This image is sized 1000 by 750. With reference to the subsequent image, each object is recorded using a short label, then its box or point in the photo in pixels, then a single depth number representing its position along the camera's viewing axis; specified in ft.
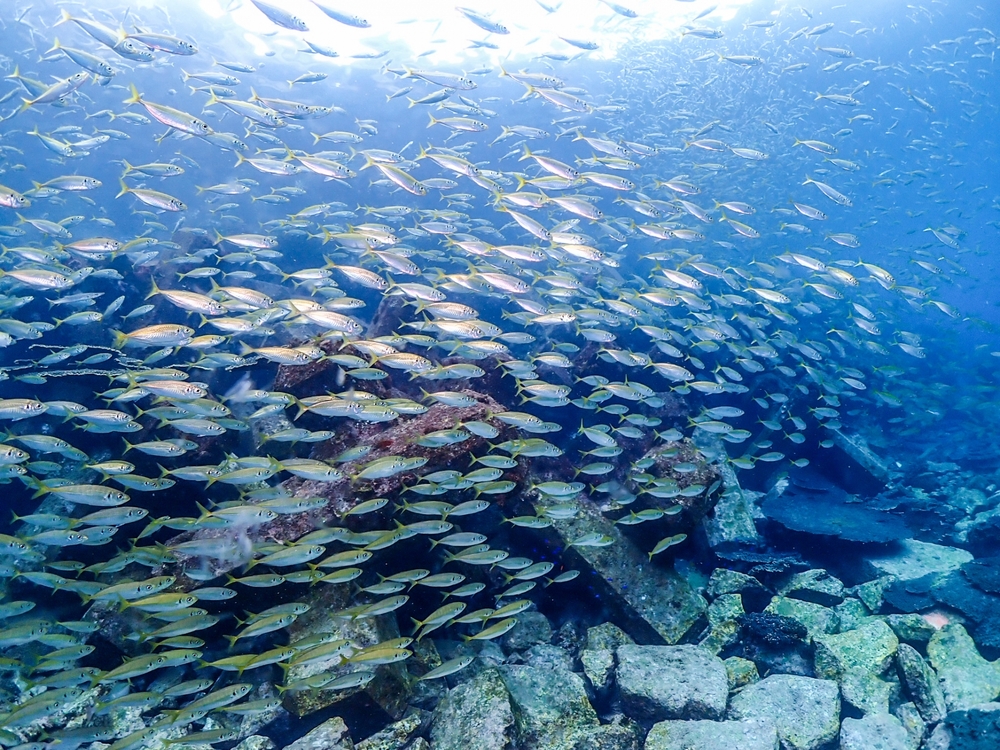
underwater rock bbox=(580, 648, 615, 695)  14.62
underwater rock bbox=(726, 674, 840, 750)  12.74
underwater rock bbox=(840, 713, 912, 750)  12.47
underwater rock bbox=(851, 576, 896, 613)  19.19
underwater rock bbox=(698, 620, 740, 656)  16.51
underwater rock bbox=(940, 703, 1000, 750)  12.54
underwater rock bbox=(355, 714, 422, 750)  11.74
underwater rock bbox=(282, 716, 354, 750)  11.44
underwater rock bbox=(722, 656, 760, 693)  14.96
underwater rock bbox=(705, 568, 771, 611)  18.48
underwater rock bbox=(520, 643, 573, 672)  15.53
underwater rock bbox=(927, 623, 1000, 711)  14.65
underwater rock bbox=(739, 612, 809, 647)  16.06
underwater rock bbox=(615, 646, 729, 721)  13.28
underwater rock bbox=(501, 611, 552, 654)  16.60
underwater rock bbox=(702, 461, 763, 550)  22.08
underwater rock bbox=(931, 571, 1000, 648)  17.02
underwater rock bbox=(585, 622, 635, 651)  15.81
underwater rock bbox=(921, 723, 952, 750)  12.90
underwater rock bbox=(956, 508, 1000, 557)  23.88
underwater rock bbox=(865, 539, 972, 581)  21.09
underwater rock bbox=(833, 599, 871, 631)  17.54
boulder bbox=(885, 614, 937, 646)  16.60
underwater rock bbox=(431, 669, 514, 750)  11.59
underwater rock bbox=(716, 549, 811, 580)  19.84
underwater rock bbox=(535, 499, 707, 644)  16.62
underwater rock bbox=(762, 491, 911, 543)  23.36
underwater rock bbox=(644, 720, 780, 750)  11.93
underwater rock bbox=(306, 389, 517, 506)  15.30
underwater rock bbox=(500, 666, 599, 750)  12.44
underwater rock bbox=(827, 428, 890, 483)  30.68
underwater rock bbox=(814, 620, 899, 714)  14.12
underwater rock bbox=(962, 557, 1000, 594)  19.17
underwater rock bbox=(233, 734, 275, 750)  12.10
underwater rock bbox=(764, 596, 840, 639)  17.26
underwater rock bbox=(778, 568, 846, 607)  18.67
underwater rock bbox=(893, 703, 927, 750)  13.37
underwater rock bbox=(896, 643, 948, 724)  14.17
